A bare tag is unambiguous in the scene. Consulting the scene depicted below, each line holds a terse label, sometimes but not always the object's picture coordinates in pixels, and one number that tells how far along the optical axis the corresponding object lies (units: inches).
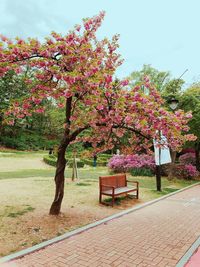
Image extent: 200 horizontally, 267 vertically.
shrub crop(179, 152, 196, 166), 776.9
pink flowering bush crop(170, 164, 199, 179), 615.5
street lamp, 427.2
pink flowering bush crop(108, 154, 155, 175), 660.1
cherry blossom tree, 211.0
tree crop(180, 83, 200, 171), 570.9
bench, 325.1
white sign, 450.5
